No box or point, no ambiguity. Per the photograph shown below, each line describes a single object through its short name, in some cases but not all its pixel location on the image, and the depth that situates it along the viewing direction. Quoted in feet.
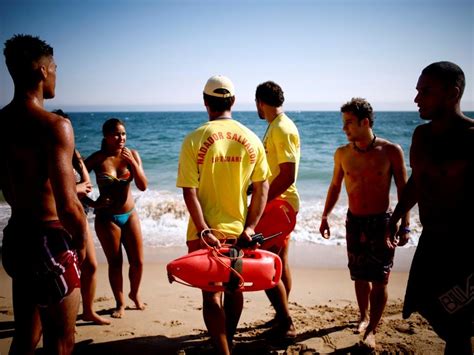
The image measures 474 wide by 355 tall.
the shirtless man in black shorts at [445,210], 7.75
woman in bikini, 13.20
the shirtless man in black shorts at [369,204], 11.19
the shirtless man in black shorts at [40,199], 6.97
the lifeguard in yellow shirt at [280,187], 11.52
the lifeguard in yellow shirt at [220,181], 8.78
